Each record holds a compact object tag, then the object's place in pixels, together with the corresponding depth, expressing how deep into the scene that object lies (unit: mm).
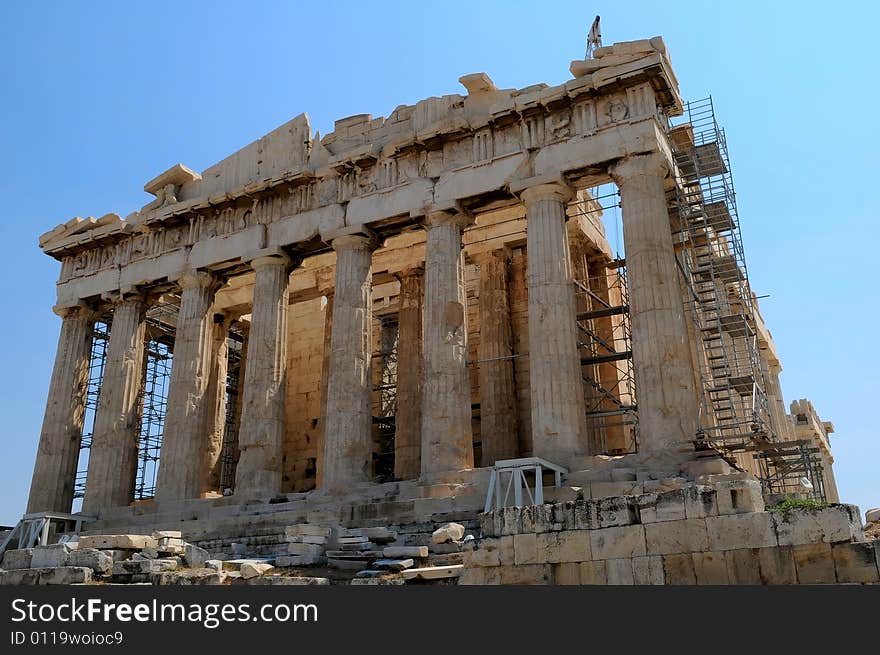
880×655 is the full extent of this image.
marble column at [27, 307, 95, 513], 22797
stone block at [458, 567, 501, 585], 9109
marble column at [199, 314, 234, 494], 23734
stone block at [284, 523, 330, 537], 14359
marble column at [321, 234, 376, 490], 18672
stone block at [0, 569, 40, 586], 12852
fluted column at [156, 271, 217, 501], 20844
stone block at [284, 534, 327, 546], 13719
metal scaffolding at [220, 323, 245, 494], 28641
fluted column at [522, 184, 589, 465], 16344
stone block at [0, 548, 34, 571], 14383
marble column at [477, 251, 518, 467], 20297
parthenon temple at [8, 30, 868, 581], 16438
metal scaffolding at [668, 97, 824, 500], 18141
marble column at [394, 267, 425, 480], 21066
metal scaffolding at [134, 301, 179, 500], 26641
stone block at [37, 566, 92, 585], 12383
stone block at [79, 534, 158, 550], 14359
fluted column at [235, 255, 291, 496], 19750
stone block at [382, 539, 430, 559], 11844
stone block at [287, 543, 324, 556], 12969
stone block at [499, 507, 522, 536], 9211
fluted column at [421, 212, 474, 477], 17500
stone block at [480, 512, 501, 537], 9391
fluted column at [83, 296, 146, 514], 21969
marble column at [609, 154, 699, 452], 15430
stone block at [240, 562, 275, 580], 11766
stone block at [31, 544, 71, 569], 13586
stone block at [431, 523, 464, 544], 12508
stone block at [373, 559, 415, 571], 11305
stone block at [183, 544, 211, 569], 13391
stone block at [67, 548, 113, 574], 12883
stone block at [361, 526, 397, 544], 13922
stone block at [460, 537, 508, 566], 9141
